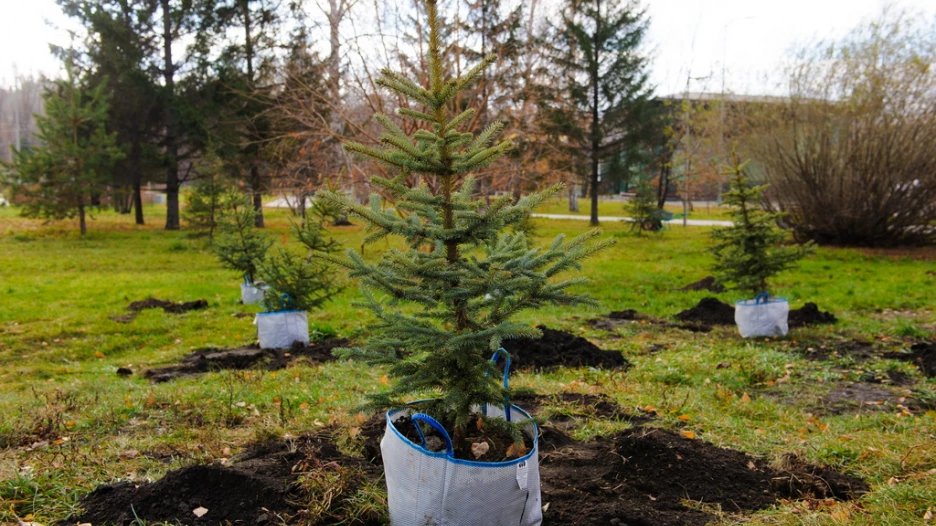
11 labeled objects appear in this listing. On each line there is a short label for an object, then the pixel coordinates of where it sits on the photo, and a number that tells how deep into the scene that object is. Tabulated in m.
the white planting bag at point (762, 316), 8.08
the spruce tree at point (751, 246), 8.28
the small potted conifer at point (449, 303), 2.80
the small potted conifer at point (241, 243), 9.81
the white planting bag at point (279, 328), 7.62
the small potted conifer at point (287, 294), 7.64
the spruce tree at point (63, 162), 20.80
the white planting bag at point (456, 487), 2.71
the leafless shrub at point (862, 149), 15.15
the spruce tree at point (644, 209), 22.66
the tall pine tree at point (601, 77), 26.55
